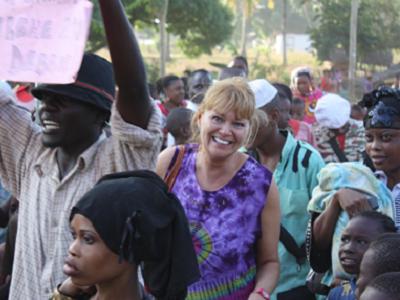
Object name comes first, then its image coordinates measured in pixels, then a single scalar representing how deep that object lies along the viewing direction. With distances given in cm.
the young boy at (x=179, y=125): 680
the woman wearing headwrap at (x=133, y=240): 254
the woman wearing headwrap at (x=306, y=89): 1065
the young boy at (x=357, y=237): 355
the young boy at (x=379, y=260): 297
